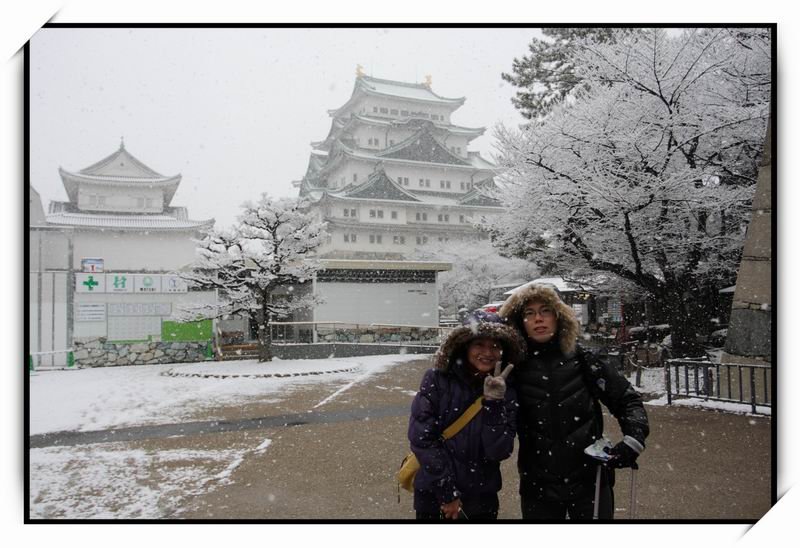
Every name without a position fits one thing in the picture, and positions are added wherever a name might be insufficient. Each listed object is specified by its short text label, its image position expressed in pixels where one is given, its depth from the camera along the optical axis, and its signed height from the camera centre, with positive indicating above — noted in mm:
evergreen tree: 11906 +4841
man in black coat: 2059 -528
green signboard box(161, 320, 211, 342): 12453 -1344
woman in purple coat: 1974 -553
